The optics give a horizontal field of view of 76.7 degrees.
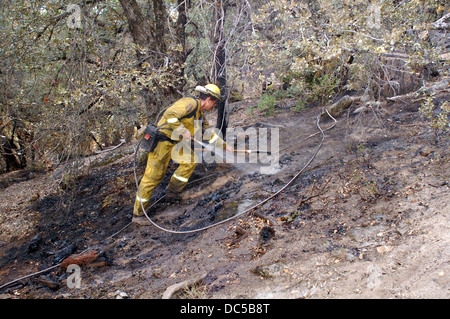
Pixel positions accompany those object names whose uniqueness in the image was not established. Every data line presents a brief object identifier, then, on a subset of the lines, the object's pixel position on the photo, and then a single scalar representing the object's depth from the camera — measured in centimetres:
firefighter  411
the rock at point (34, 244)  404
